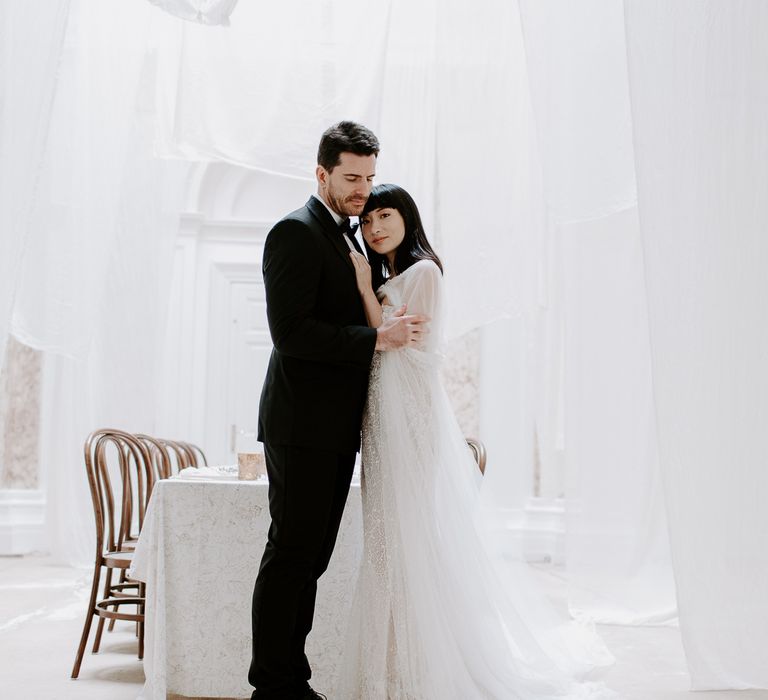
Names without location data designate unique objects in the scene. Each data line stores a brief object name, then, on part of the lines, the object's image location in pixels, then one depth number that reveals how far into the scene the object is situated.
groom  2.47
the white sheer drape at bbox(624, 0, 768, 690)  3.04
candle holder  3.13
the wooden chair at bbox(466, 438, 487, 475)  3.37
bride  2.60
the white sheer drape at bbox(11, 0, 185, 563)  4.50
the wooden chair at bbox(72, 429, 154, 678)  3.42
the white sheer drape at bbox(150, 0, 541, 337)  3.77
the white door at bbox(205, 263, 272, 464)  7.23
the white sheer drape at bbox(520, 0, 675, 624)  4.68
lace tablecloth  2.87
